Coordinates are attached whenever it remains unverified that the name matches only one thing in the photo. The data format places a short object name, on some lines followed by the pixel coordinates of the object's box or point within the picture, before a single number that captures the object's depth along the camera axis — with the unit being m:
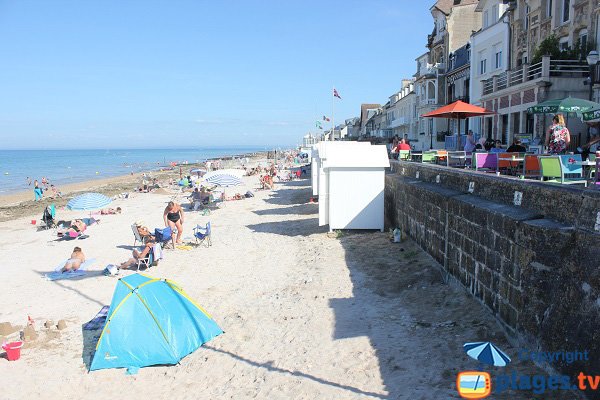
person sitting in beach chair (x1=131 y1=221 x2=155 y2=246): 11.84
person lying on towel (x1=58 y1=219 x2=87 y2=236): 14.00
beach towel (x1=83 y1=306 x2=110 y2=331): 6.91
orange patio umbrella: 12.26
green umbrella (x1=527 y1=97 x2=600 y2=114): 9.16
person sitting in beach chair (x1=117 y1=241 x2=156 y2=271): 10.26
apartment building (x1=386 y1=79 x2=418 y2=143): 41.12
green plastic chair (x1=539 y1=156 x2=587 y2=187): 6.64
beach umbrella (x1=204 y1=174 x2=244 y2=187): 19.16
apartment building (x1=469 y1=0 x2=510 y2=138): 21.50
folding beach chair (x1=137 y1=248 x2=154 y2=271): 10.23
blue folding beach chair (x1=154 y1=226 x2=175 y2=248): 11.75
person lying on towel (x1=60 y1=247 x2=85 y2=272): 10.09
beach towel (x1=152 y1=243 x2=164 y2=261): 10.46
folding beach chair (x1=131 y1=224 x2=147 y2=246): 11.87
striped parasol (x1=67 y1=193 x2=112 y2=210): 15.13
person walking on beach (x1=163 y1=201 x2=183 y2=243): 12.52
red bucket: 6.04
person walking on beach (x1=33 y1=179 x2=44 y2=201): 27.53
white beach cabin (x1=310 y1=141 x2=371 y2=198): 11.73
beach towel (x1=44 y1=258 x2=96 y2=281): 9.75
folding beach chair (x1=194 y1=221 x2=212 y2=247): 12.21
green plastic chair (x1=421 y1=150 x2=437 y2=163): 13.24
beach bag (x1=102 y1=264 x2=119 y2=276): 9.75
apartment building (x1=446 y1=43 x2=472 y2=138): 27.31
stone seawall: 3.75
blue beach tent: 5.80
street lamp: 11.95
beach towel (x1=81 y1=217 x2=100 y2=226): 16.33
